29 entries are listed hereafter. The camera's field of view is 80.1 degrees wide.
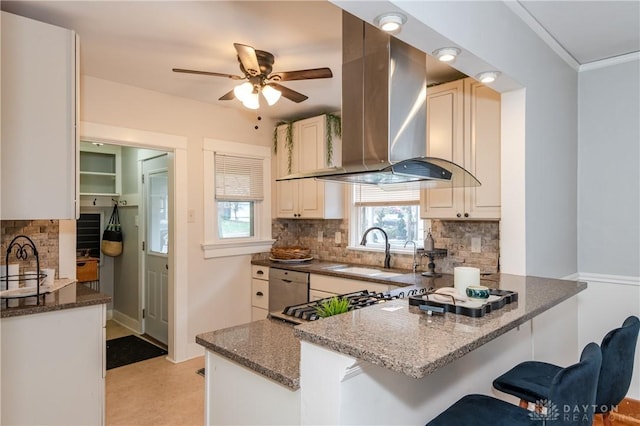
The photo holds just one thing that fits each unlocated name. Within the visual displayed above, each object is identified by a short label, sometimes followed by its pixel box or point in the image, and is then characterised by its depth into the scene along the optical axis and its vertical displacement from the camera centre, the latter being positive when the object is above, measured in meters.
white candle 1.68 -0.28
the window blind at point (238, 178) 3.99 +0.40
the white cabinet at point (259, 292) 4.06 -0.84
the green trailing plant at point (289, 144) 4.29 +0.80
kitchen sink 3.33 -0.53
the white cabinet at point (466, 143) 2.68 +0.53
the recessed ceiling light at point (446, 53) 1.71 +0.74
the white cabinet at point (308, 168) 4.04 +0.51
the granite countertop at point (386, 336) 1.07 -0.39
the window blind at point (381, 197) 3.62 +0.18
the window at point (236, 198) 3.91 +0.18
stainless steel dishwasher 3.68 -0.73
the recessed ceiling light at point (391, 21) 1.42 +0.74
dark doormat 3.71 -1.43
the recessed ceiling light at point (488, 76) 2.05 +0.76
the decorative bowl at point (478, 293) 1.54 -0.32
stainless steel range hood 1.94 +0.55
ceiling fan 2.41 +0.91
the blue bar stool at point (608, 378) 1.63 -0.76
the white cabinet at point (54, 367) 1.96 -0.84
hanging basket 4.94 -0.36
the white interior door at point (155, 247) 4.25 -0.38
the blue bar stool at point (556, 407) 1.19 -0.66
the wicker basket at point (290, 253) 4.09 -0.42
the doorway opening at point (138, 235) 4.30 -0.25
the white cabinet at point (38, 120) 2.01 +0.52
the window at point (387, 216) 3.64 -0.02
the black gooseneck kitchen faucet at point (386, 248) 3.67 -0.33
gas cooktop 1.92 -0.50
